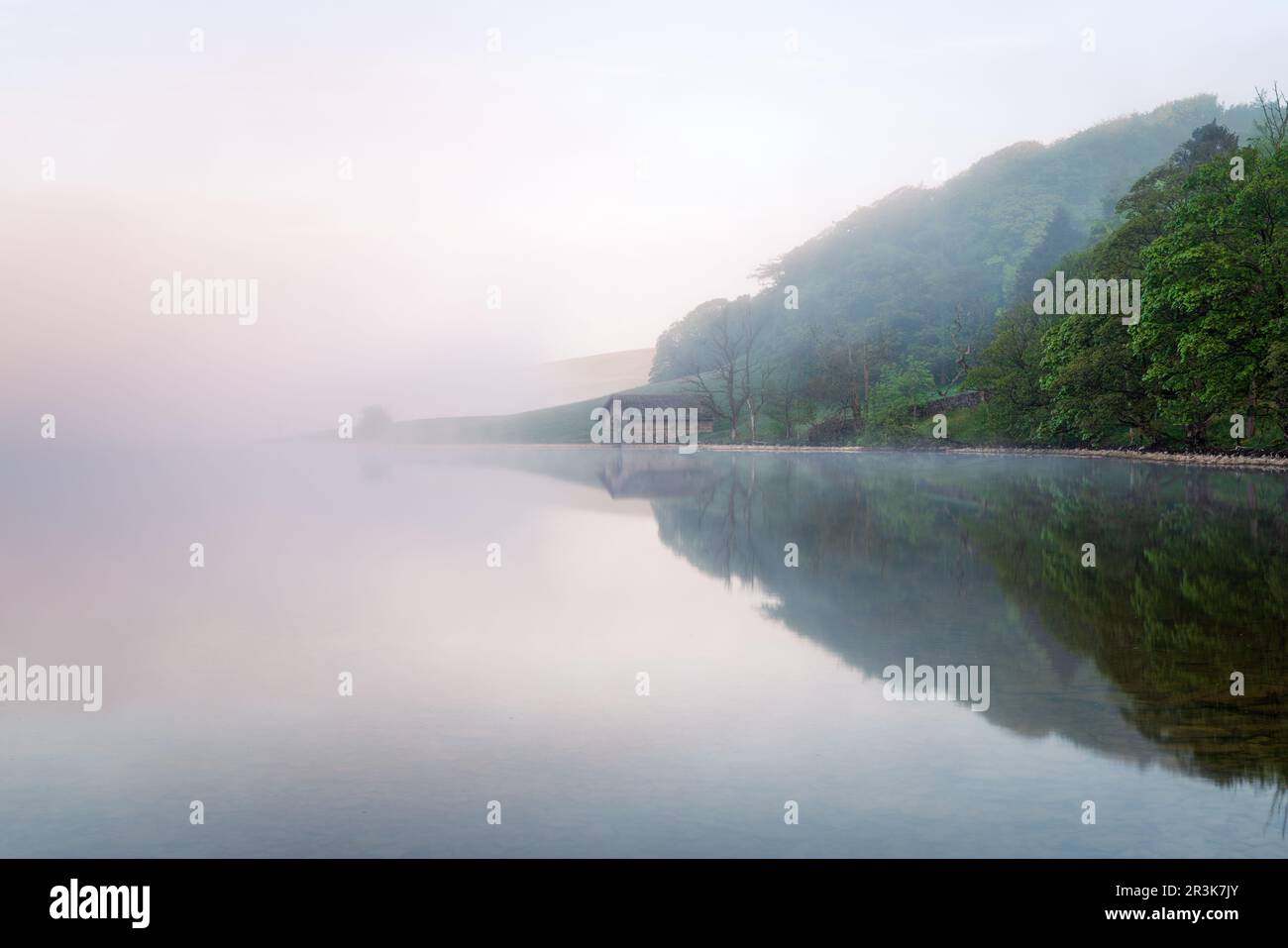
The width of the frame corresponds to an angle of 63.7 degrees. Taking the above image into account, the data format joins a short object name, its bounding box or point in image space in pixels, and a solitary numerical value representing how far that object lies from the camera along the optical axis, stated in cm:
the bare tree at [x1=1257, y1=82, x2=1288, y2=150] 6019
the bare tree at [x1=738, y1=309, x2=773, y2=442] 14169
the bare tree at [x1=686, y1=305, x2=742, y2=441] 13938
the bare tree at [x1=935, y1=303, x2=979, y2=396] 13575
